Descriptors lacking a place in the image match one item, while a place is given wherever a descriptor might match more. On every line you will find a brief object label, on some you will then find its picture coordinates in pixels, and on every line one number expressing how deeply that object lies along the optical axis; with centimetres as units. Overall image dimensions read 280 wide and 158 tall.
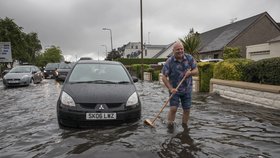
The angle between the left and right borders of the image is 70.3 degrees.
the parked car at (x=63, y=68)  1523
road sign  2382
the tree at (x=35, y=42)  4025
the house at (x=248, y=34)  2461
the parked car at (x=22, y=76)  1179
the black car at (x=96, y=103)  376
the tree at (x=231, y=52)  1747
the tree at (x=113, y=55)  4830
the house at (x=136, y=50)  6355
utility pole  1888
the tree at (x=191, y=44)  1951
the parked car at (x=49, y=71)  1966
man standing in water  406
